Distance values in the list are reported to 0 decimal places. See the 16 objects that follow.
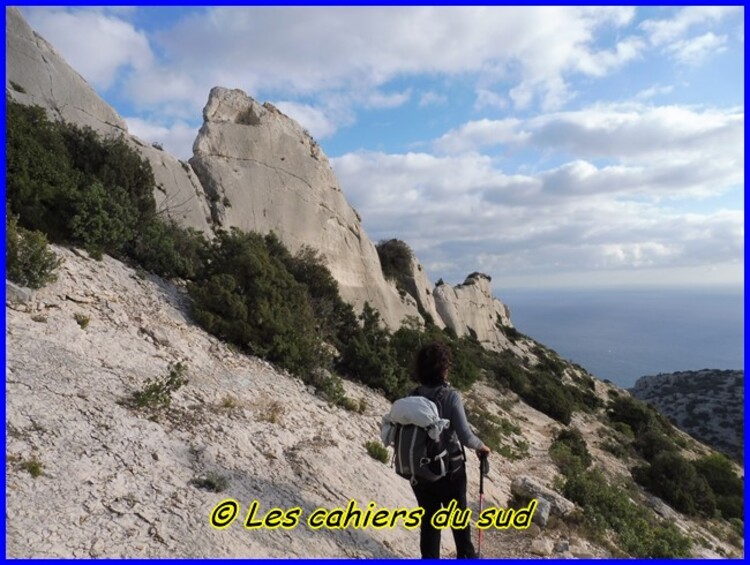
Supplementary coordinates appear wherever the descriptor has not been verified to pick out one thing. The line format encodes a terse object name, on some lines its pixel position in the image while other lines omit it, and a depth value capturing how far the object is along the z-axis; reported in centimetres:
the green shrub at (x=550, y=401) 2260
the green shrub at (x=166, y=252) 1344
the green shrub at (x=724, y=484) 1664
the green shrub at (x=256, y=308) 1159
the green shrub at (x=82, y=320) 884
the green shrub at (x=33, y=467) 509
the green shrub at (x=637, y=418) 2703
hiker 494
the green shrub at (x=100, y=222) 1183
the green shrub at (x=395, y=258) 3531
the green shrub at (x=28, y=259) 879
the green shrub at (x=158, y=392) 718
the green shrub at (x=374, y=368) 1368
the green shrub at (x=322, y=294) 1670
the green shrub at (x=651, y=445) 2020
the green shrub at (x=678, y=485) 1445
